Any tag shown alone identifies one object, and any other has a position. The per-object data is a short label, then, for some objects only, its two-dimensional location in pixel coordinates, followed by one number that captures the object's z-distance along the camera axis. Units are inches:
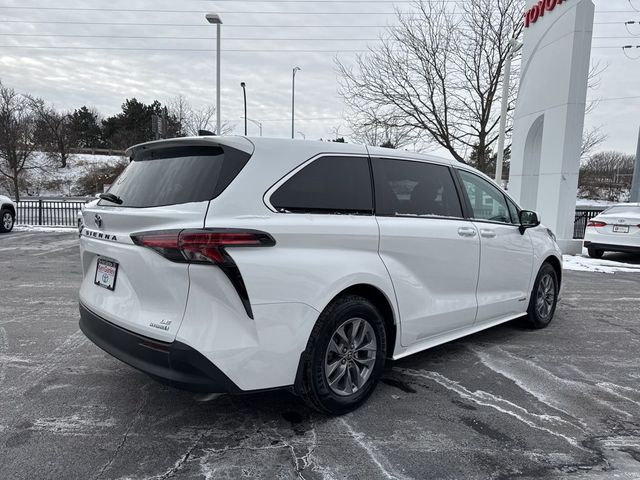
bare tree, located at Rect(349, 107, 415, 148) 778.2
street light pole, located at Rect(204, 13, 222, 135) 609.0
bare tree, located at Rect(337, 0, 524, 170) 733.9
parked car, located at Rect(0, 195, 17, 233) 559.8
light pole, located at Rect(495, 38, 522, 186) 530.0
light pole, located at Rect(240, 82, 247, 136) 1065.5
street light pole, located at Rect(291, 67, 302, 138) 1141.1
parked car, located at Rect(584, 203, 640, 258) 420.8
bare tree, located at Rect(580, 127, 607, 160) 830.5
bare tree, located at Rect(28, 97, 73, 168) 1656.0
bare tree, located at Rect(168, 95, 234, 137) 1321.4
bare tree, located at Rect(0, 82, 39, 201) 1077.8
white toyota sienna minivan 99.2
